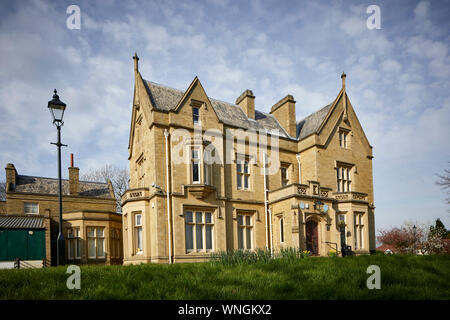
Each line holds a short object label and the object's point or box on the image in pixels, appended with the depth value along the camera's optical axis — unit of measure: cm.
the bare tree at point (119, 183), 4650
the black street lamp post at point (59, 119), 1053
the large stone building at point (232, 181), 1953
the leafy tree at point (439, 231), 3383
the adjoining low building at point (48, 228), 2522
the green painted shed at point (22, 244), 2455
